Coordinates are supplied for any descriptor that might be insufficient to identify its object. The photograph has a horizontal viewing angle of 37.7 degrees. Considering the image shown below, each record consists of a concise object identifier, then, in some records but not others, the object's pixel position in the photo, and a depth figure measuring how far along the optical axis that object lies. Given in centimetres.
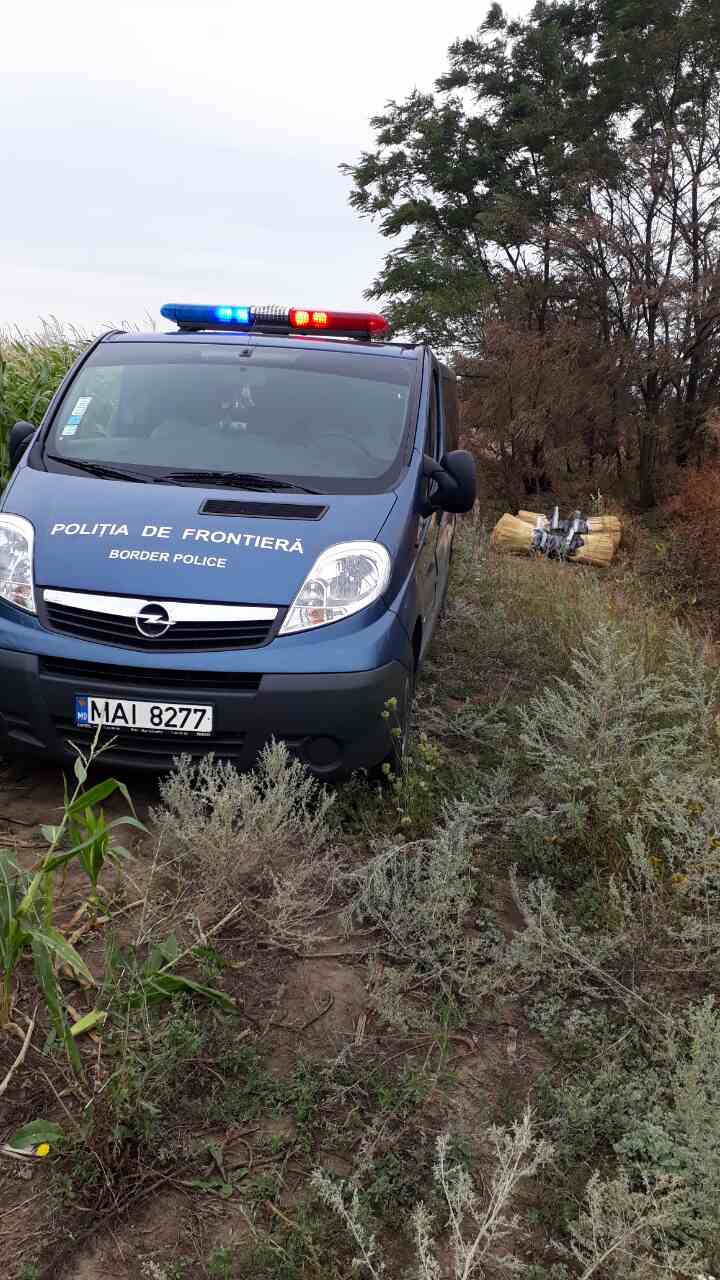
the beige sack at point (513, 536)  1572
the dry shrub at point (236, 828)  333
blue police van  388
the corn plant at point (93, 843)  290
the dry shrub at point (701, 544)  1252
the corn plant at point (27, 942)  241
